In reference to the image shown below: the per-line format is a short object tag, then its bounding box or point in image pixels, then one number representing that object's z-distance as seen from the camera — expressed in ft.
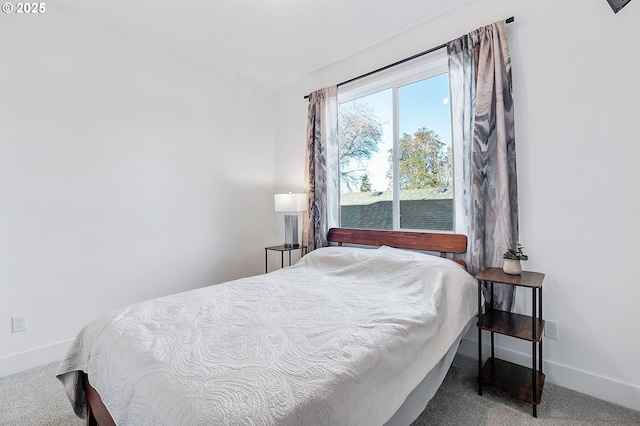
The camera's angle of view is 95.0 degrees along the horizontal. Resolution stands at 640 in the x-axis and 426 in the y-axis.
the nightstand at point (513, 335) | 5.46
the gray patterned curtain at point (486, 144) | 6.64
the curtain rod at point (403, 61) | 7.67
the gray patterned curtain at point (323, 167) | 10.36
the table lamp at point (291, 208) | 10.61
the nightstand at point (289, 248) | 10.64
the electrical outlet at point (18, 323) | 7.04
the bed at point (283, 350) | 3.03
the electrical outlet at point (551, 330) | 6.36
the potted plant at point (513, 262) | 6.06
